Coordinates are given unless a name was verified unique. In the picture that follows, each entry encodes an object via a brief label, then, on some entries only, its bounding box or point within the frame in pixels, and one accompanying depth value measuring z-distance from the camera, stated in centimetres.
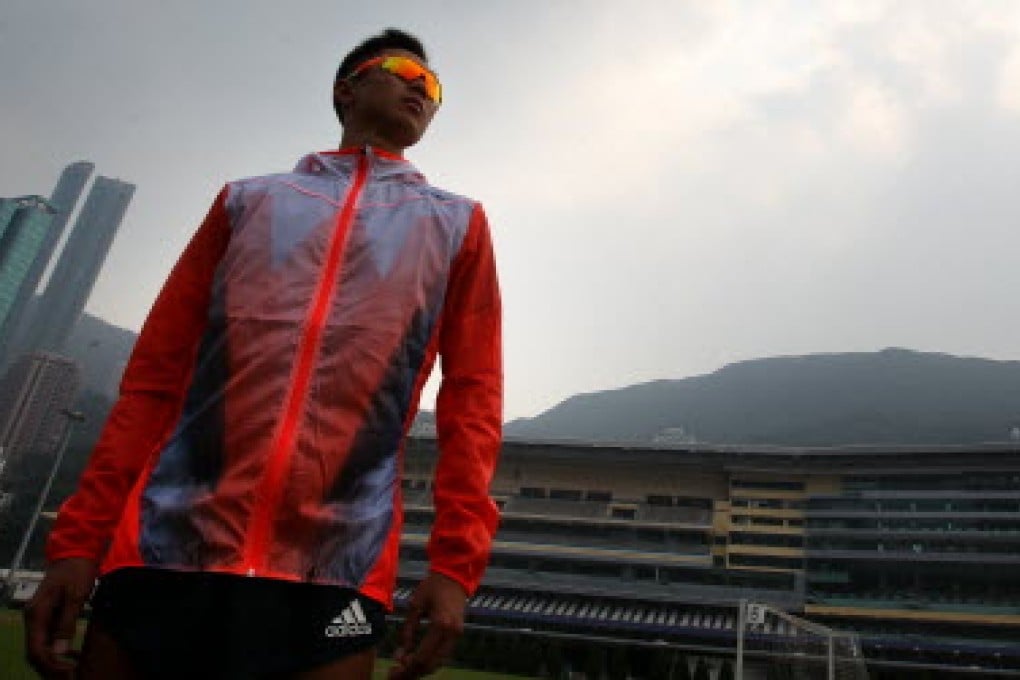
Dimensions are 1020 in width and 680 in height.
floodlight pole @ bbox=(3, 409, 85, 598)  3132
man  142
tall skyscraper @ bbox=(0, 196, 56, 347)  10891
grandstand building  4419
